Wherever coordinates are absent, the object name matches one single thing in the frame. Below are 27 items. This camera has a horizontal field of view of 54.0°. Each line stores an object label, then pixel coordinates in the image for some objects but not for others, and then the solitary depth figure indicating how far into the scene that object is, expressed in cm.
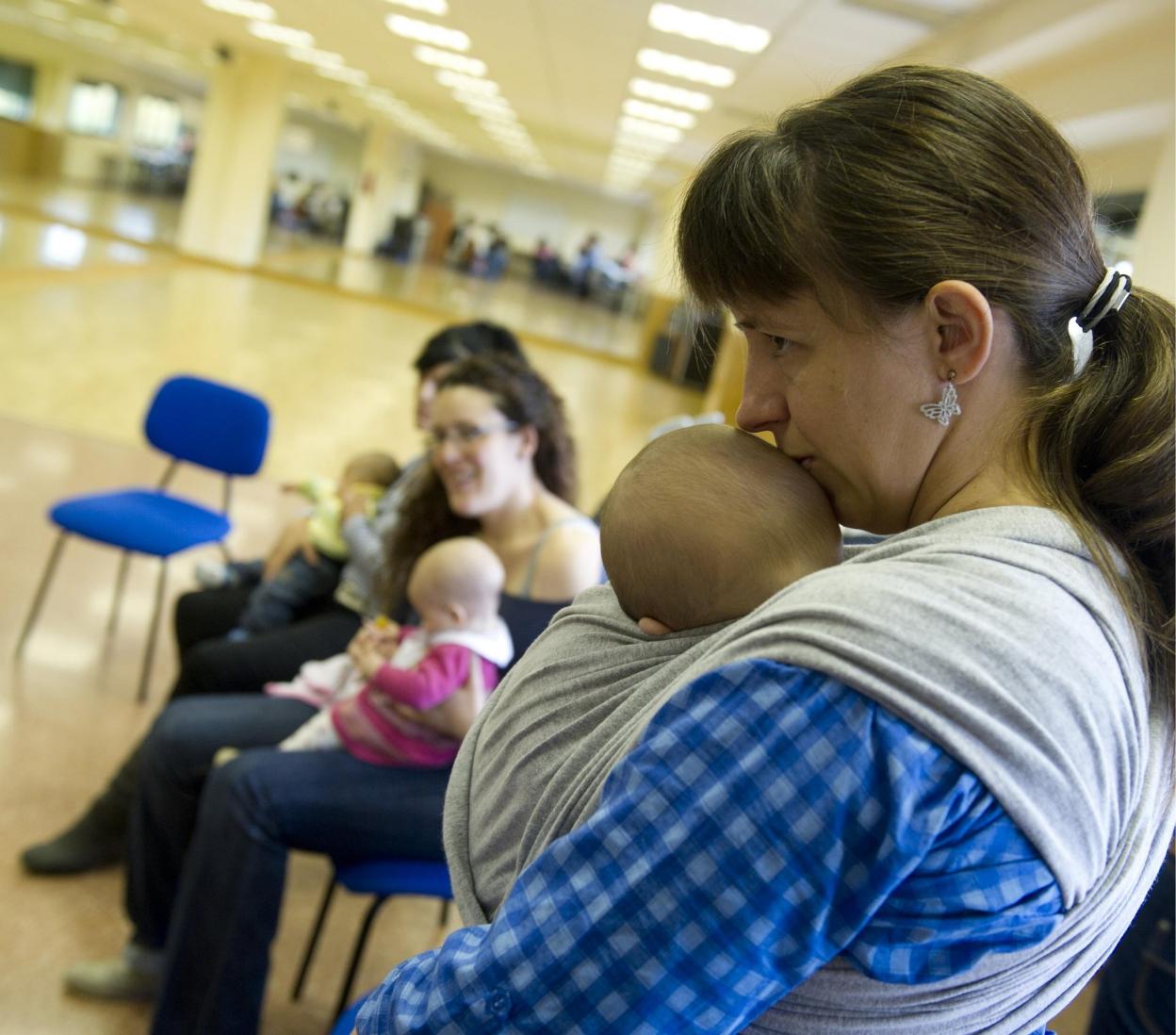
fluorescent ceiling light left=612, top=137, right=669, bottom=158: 1723
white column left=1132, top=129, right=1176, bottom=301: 396
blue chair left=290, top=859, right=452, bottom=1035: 208
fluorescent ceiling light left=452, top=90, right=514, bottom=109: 1662
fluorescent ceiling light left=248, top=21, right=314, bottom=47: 1445
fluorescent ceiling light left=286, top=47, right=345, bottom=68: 1575
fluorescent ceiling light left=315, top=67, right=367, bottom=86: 1696
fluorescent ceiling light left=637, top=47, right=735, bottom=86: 976
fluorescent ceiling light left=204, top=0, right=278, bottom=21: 1318
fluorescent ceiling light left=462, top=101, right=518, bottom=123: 1808
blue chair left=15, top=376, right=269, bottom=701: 368
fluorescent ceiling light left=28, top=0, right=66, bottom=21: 1823
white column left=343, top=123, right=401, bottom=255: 2689
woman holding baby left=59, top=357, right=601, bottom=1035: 206
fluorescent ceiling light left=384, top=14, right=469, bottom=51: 1148
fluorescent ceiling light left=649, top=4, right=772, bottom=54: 802
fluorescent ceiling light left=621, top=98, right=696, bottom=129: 1315
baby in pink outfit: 216
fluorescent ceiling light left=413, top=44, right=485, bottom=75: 1308
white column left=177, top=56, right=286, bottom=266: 1806
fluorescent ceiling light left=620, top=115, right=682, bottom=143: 1484
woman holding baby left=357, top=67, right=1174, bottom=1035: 72
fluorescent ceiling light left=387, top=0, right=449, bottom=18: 1025
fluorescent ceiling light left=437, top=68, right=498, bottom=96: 1478
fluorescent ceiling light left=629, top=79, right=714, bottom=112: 1148
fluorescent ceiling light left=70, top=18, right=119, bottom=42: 1966
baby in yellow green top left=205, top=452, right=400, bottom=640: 332
